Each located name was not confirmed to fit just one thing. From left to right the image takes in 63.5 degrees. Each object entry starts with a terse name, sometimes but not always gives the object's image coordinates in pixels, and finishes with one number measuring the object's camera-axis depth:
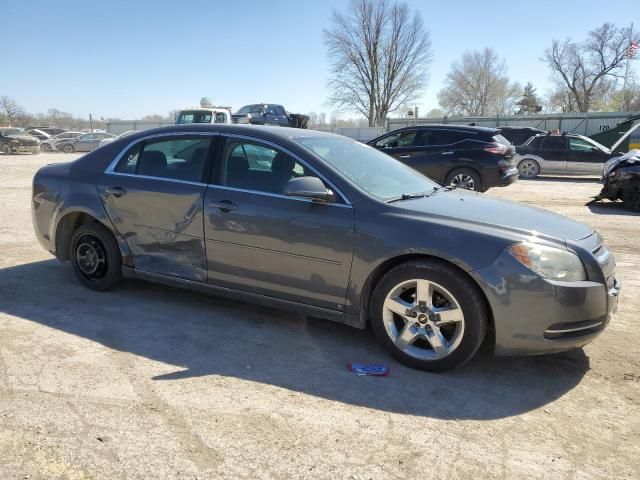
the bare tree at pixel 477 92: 74.31
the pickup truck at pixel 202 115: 17.30
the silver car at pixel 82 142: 31.03
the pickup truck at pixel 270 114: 24.83
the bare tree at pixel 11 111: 61.21
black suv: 11.10
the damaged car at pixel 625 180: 10.20
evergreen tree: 86.59
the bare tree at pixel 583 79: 61.81
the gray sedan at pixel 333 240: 3.17
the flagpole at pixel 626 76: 48.44
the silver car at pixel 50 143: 32.09
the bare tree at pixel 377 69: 50.84
